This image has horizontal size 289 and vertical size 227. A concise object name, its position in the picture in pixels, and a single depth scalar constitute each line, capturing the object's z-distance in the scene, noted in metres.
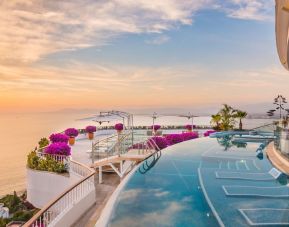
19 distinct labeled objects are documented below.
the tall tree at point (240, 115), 14.50
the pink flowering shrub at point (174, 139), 10.76
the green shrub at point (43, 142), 10.52
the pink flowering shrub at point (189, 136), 11.52
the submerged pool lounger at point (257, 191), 4.55
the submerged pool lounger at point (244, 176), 5.62
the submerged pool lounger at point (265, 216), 3.39
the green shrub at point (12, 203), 10.21
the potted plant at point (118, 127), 13.47
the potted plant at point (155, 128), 13.18
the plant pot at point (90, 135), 13.61
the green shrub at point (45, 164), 8.45
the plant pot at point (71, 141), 12.52
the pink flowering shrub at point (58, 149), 8.66
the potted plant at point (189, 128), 14.95
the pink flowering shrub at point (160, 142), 9.76
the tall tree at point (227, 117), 14.59
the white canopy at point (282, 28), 4.11
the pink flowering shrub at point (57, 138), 10.37
